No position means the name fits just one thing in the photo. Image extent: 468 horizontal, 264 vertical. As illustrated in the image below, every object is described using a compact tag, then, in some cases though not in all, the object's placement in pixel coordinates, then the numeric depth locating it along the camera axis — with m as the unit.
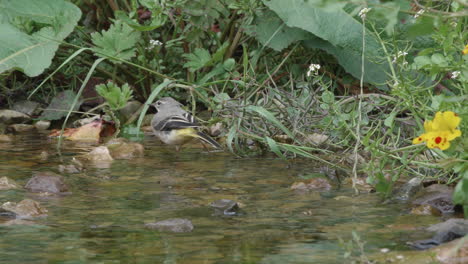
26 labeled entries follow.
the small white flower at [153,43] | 12.33
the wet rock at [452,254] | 5.40
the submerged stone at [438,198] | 7.29
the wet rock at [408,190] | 7.92
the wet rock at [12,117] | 13.07
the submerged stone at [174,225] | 6.59
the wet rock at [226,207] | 7.34
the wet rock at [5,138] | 11.92
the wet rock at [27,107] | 13.43
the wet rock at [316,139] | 9.41
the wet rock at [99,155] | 10.51
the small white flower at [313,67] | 8.97
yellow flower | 5.33
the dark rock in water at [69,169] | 9.59
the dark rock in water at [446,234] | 5.85
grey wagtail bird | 11.29
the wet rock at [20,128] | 12.85
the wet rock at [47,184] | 8.30
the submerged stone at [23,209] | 7.14
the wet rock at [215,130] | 12.10
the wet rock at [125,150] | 10.77
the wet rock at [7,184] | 8.41
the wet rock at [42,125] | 13.02
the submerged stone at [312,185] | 8.48
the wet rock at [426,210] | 7.18
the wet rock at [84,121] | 12.72
